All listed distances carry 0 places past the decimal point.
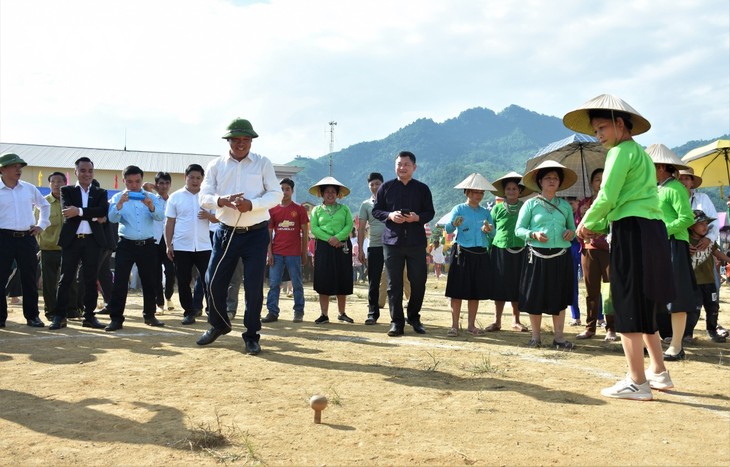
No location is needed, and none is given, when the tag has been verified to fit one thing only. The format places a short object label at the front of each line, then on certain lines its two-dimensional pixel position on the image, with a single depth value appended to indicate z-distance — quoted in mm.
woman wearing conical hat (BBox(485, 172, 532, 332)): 7809
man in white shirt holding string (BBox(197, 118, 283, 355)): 6184
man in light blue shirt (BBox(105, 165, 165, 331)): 7863
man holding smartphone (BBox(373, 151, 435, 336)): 7707
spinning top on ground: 3555
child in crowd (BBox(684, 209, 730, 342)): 6648
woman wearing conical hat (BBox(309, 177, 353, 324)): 9078
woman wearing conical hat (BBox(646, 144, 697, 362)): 5734
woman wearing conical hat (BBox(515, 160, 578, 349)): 6488
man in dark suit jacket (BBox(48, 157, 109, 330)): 7891
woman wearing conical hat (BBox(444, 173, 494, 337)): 7773
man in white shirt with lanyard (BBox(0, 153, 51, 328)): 7996
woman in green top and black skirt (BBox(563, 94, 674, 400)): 4391
